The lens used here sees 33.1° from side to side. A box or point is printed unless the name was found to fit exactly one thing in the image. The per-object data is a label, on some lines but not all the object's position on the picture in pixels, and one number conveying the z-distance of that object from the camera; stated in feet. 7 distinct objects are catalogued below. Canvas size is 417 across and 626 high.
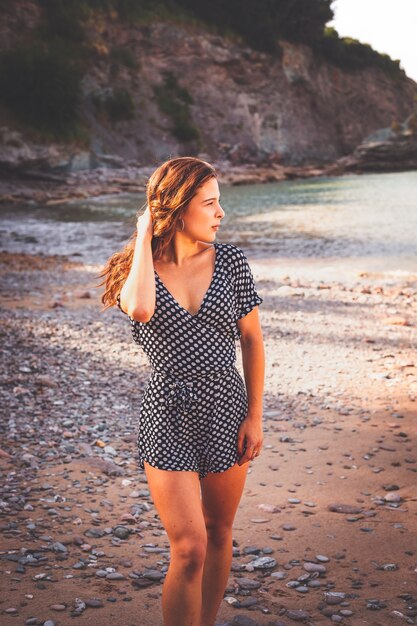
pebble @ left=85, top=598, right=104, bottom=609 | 10.63
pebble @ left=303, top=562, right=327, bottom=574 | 11.92
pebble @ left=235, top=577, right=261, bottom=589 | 11.51
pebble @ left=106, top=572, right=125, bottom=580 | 11.57
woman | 8.26
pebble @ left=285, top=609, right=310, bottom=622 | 10.45
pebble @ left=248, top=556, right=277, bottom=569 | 12.12
